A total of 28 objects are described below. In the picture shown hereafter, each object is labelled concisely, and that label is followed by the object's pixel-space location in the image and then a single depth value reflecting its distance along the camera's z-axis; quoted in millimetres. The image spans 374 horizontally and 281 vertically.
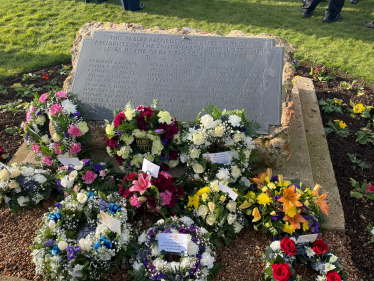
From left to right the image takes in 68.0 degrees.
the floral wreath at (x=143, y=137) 3088
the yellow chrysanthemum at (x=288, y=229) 2839
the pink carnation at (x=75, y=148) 3340
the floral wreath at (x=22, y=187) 3237
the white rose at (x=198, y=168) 3131
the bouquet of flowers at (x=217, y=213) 2910
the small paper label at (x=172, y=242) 2704
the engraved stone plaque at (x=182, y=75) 3574
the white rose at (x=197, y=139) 3038
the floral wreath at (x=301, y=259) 2553
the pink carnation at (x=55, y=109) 3254
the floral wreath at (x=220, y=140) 3045
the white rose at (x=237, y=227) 2965
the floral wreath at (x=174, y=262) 2531
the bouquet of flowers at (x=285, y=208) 2809
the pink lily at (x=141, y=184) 2902
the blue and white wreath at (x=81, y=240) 2506
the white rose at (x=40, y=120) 3393
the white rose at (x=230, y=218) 2900
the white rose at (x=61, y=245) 2525
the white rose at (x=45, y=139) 3377
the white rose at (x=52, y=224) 2728
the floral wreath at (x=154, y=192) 2926
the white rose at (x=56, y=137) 3311
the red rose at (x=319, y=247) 2652
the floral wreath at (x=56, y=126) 3287
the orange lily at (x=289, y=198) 2781
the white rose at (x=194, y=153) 3100
